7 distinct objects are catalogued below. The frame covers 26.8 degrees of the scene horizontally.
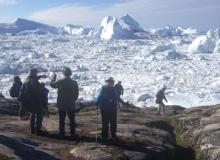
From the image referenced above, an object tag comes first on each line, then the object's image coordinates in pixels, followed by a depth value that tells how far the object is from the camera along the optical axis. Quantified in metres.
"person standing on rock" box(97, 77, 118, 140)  11.23
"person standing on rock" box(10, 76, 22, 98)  15.83
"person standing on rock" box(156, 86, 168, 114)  21.88
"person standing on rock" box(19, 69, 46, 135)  10.96
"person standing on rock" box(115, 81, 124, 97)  19.83
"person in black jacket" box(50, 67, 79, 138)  10.77
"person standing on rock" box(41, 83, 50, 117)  11.07
